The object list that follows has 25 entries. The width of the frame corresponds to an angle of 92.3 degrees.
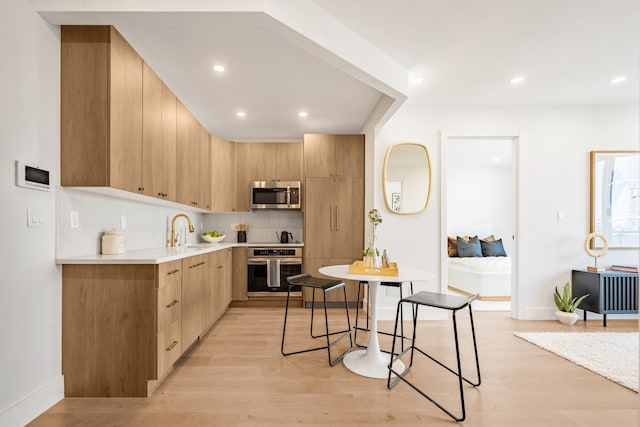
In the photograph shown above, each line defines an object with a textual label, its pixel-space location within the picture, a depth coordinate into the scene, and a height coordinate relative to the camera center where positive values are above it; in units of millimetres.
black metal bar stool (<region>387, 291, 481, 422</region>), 1828 -594
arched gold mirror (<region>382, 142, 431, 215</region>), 3742 +414
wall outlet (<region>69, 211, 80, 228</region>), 2043 -49
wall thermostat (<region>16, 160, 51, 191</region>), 1656 +198
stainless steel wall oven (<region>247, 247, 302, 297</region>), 4168 -805
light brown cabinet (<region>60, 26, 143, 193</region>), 1934 +670
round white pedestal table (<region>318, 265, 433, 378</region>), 2201 -1049
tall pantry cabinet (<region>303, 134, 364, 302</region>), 4117 +146
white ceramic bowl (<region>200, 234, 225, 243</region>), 4180 -370
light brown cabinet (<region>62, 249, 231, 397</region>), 1940 -749
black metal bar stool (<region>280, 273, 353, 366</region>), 2531 -607
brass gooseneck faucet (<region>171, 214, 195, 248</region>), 3229 -265
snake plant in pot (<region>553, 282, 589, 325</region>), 3486 -1075
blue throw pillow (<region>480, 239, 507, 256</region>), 6067 -719
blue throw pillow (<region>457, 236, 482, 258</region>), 5840 -695
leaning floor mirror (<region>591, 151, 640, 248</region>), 3723 +193
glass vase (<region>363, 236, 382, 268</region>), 2393 -363
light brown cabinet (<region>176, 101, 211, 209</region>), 3068 +572
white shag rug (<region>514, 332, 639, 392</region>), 2334 -1243
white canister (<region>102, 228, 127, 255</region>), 2262 -226
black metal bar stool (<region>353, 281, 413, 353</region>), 2656 -1217
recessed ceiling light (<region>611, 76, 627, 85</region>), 3051 +1333
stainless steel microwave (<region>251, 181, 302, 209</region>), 4457 +230
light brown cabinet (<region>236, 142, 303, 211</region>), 4555 +664
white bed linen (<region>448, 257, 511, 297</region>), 4602 -993
